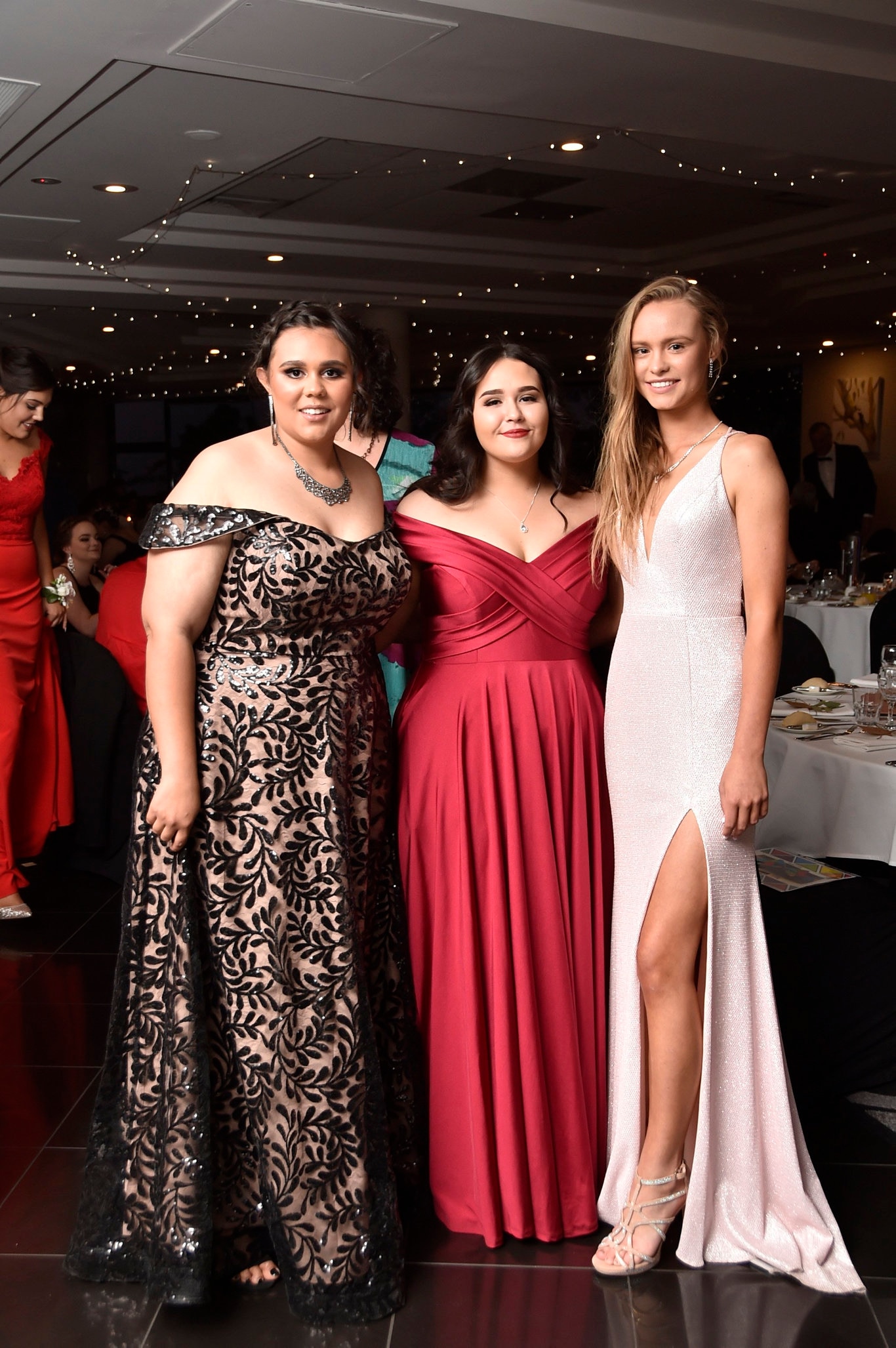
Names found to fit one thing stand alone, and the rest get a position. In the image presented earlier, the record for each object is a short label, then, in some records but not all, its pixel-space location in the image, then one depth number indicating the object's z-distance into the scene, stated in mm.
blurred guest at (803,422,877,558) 11930
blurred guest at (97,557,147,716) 5180
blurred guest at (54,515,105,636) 5973
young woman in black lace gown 2125
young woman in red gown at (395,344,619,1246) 2367
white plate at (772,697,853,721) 3506
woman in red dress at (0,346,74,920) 4680
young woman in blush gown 2199
